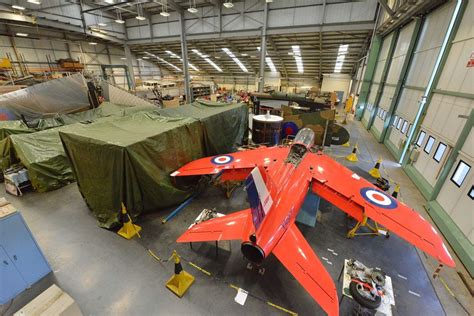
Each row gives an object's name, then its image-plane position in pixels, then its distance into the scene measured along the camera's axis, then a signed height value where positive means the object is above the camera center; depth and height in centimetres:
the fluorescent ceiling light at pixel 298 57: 2105 +251
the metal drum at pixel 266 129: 938 -235
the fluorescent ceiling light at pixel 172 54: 2772 +296
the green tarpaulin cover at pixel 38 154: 633 -261
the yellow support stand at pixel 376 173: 780 -347
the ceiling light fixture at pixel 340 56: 1984 +263
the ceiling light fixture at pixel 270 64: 2620 +196
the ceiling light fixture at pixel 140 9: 1829 +599
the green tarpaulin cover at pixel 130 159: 460 -205
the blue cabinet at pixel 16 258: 312 -302
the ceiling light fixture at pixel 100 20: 2062 +538
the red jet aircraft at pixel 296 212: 299 -250
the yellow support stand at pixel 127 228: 480 -363
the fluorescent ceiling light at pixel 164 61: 3013 +223
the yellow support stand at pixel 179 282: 356 -371
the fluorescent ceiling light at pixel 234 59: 2412 +240
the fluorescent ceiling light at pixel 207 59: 2620 +245
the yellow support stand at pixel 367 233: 499 -371
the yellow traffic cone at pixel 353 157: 940 -348
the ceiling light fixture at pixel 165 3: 1646 +588
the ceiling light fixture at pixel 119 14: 2058 +603
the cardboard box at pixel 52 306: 268 -313
